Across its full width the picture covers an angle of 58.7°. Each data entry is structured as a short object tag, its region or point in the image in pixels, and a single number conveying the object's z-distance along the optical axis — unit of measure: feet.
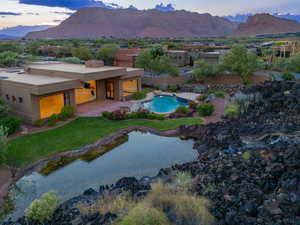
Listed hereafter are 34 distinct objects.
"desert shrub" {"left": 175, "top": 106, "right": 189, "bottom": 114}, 63.52
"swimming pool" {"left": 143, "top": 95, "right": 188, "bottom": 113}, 70.67
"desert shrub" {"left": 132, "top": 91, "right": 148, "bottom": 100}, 79.35
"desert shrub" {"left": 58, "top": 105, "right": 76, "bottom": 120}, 57.98
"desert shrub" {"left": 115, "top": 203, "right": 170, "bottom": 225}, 20.79
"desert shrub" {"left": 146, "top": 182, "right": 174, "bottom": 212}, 24.87
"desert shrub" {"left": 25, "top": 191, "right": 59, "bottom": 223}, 26.61
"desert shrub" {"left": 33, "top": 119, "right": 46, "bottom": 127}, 54.49
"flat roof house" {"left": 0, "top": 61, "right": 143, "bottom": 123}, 55.42
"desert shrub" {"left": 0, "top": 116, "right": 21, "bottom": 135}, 49.16
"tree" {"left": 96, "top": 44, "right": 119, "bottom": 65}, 142.51
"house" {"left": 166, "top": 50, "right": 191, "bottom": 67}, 138.94
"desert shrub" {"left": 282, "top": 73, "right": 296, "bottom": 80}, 87.49
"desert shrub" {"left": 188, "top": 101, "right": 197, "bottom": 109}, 67.13
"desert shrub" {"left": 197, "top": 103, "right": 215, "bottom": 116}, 60.70
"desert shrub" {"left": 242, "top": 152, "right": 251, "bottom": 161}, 33.92
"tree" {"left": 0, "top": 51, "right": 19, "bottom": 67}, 100.22
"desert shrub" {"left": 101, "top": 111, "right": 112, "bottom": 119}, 59.47
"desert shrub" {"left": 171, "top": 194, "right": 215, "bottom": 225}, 22.07
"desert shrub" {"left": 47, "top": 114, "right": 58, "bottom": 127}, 54.80
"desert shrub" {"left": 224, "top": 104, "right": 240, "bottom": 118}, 57.21
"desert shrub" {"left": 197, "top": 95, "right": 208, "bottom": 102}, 76.88
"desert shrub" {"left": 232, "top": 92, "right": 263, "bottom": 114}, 58.80
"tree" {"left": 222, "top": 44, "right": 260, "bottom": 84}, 91.71
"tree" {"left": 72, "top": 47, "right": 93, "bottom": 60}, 139.33
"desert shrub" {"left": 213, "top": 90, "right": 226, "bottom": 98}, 80.12
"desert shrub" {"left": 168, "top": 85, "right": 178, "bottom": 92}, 91.42
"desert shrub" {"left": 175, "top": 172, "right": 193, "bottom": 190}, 29.27
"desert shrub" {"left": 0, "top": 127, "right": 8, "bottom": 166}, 35.76
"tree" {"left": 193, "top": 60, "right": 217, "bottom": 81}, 96.84
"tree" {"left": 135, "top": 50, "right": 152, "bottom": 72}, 107.34
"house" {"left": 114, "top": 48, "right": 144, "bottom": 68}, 130.41
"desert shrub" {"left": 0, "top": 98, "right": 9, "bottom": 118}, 50.78
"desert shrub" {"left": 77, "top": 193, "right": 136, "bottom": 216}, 25.55
